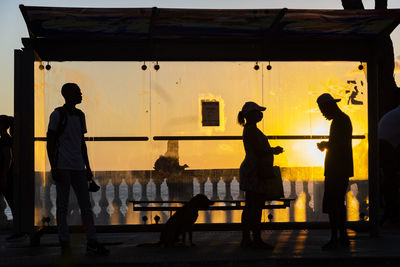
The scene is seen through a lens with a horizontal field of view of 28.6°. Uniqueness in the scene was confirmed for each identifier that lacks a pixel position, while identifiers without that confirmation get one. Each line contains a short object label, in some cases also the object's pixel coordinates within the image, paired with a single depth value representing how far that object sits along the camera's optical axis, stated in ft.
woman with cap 28.76
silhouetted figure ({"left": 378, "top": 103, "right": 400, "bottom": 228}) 40.04
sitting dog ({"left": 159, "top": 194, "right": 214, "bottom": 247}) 29.55
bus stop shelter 29.50
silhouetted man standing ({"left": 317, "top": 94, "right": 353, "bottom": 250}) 27.68
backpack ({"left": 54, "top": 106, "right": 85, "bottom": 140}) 26.37
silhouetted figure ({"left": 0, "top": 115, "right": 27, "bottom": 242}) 34.50
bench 32.47
